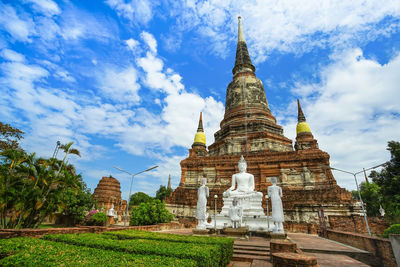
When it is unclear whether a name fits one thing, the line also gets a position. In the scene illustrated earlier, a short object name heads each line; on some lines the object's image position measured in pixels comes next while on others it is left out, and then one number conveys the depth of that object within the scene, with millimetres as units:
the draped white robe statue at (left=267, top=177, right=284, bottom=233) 10695
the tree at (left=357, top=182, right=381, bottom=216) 37344
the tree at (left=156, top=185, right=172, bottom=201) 55312
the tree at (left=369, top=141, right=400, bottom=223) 24422
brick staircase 7136
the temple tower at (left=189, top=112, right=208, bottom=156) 34762
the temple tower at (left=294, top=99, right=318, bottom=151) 31422
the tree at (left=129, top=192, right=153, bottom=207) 52612
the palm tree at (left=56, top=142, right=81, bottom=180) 13789
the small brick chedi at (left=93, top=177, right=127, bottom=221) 34128
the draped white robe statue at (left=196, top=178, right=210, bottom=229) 12127
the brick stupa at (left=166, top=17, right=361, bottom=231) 18547
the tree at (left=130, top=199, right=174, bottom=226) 15297
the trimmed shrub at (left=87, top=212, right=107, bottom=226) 17080
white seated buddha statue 14891
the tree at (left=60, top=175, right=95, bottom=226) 19616
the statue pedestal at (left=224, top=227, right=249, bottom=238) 10477
